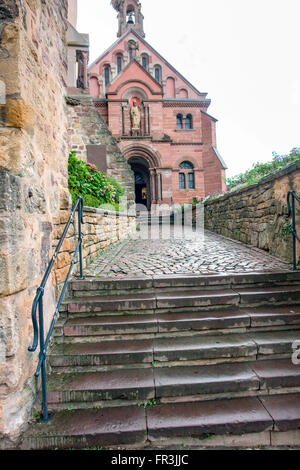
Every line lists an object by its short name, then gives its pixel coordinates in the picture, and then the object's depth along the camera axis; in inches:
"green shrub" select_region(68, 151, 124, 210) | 245.6
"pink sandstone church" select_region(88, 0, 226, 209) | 723.4
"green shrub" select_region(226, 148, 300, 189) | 265.7
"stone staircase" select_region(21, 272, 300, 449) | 81.4
